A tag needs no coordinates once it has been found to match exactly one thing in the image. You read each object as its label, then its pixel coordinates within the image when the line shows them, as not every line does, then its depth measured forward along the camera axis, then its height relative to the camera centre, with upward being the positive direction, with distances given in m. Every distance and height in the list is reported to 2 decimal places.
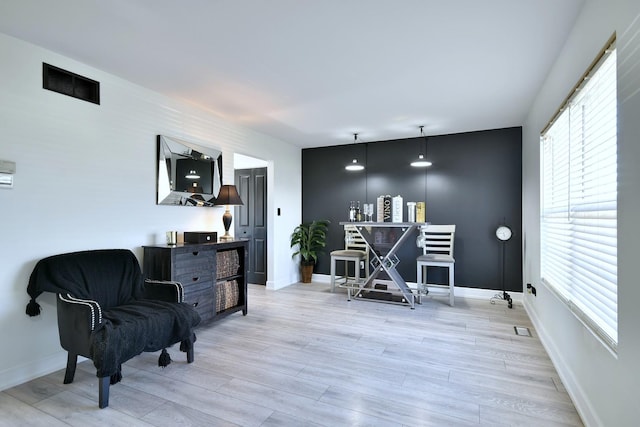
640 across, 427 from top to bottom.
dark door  5.68 -0.05
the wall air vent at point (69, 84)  2.52 +1.07
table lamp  3.77 +0.20
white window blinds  1.60 +0.09
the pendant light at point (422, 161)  4.69 +0.80
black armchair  2.04 -0.70
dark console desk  3.04 -0.57
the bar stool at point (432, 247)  4.38 -0.47
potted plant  5.68 -0.46
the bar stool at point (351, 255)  4.86 -0.58
